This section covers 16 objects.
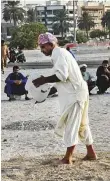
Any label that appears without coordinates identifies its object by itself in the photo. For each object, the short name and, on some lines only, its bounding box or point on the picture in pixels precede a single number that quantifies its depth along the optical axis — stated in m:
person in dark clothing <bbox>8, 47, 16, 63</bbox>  28.91
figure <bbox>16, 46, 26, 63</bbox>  28.55
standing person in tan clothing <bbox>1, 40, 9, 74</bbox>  20.99
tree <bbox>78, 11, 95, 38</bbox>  108.06
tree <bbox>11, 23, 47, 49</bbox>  47.09
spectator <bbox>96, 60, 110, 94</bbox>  13.31
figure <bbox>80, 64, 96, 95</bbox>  12.95
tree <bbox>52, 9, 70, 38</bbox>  105.88
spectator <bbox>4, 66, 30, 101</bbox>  12.55
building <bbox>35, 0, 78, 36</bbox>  124.19
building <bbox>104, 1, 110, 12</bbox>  136.38
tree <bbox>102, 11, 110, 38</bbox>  105.12
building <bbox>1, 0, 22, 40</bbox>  95.36
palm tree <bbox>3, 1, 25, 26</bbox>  104.00
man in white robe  5.39
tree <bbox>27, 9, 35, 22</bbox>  110.71
